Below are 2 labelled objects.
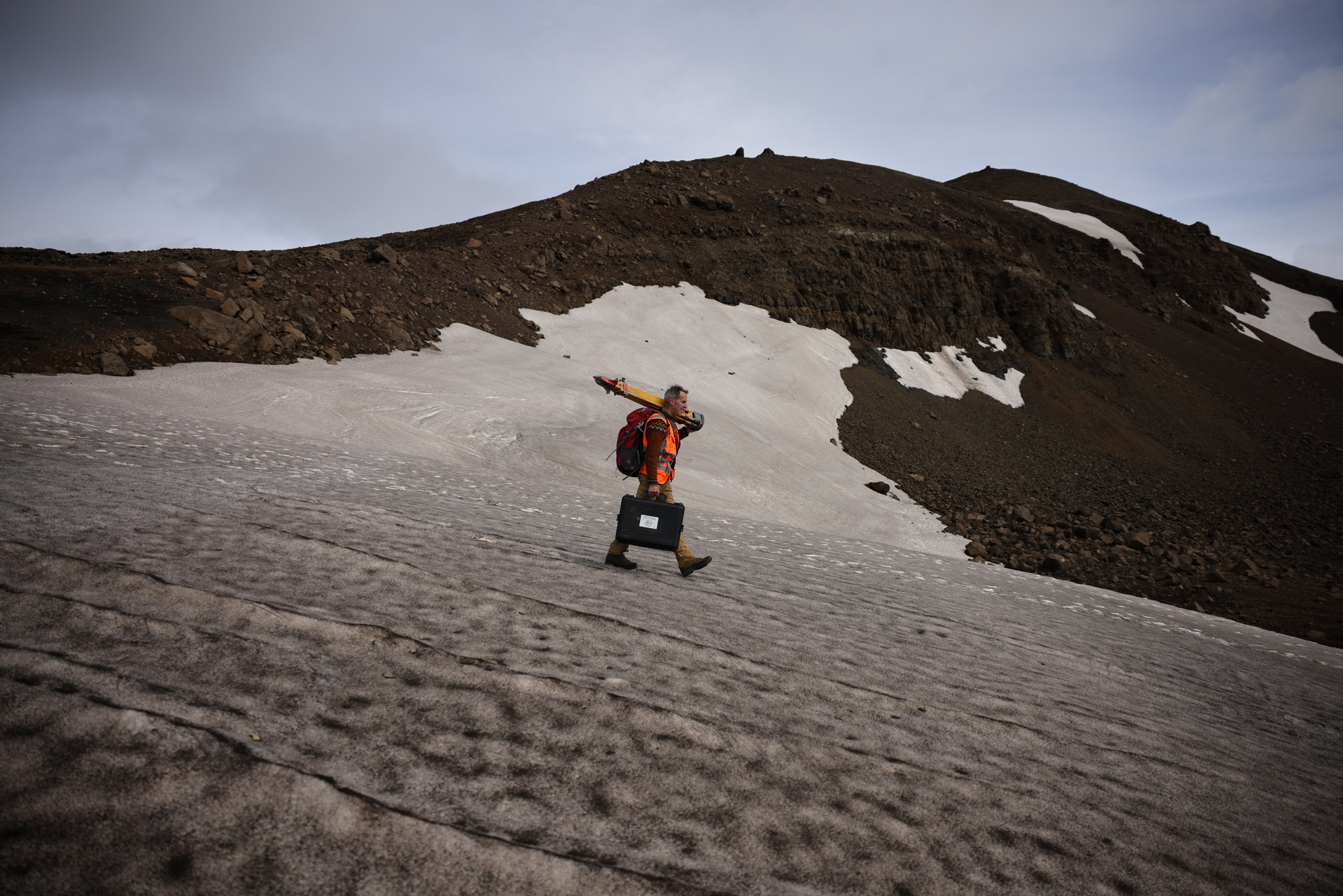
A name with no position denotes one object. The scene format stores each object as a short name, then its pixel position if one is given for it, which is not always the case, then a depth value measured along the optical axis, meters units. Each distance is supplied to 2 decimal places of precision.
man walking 7.07
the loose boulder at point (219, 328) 17.05
